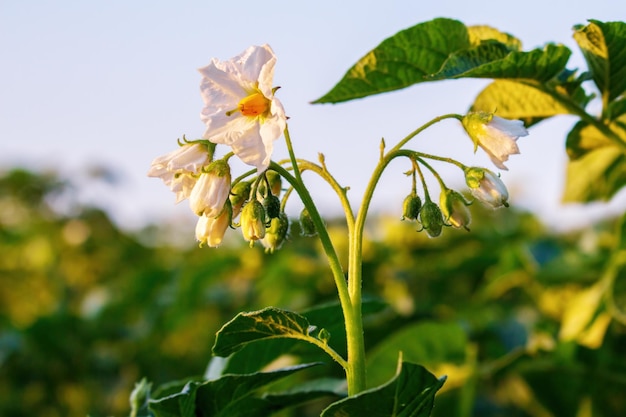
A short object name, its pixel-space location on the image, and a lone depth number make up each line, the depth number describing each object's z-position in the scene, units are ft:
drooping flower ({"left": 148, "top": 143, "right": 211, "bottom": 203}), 1.03
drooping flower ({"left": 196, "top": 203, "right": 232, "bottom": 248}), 1.04
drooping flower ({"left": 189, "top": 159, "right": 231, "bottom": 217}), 1.01
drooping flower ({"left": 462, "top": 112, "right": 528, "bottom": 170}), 1.05
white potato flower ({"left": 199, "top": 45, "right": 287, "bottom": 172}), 0.99
